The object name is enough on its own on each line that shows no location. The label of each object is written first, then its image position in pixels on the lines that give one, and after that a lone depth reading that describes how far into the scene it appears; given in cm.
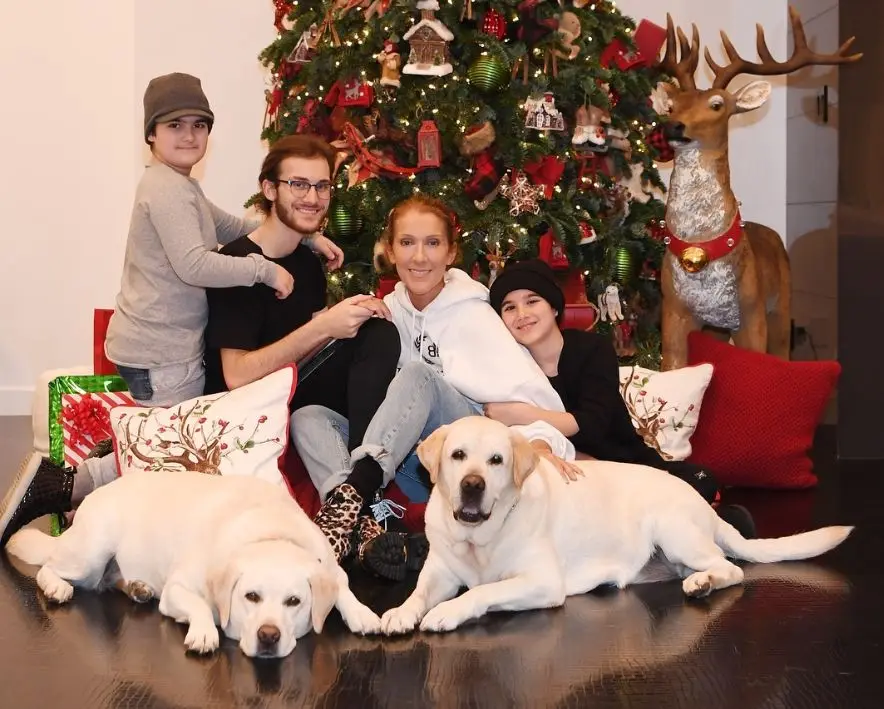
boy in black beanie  363
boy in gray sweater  353
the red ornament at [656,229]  551
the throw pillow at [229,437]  355
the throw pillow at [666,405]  440
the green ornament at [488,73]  491
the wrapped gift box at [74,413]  408
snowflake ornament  497
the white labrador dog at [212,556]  247
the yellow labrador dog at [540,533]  276
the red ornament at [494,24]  502
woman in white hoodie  329
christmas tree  495
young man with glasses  361
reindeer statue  496
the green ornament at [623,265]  527
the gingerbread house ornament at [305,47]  530
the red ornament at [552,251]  502
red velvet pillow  449
